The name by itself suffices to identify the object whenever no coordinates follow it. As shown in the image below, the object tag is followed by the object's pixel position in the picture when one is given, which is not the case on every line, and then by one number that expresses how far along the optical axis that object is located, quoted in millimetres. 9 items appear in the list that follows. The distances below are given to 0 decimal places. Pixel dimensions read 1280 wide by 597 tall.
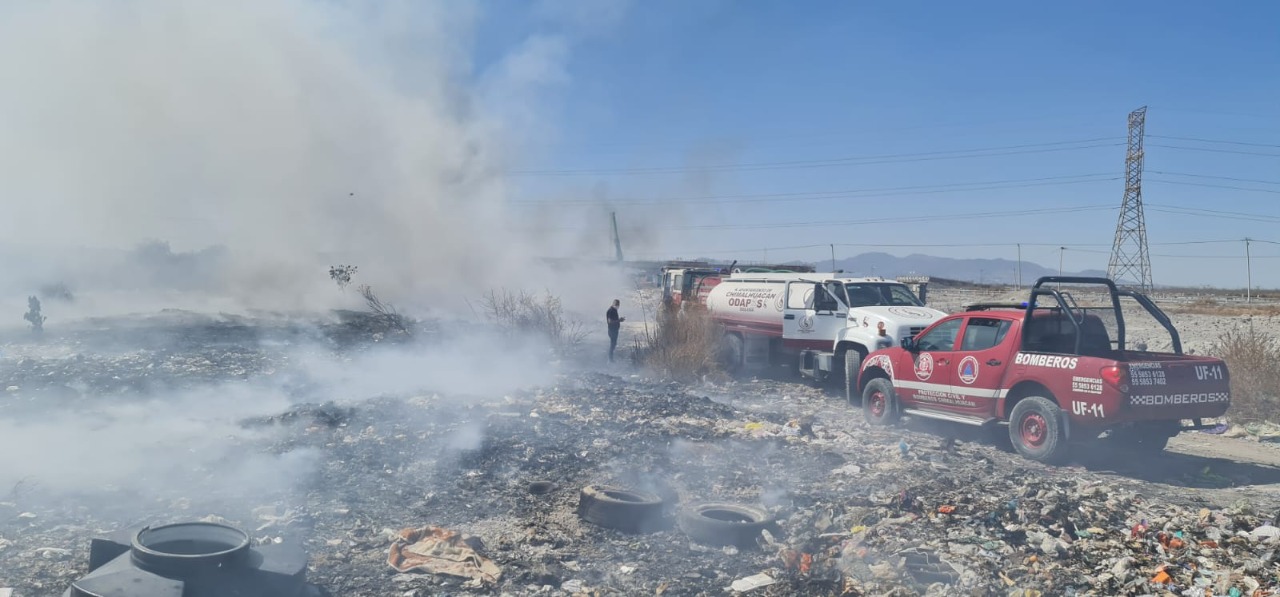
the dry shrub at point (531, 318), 17875
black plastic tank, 4297
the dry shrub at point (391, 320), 19130
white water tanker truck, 13938
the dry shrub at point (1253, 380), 11945
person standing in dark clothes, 18234
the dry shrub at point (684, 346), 16375
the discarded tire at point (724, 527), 6281
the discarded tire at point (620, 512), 6578
